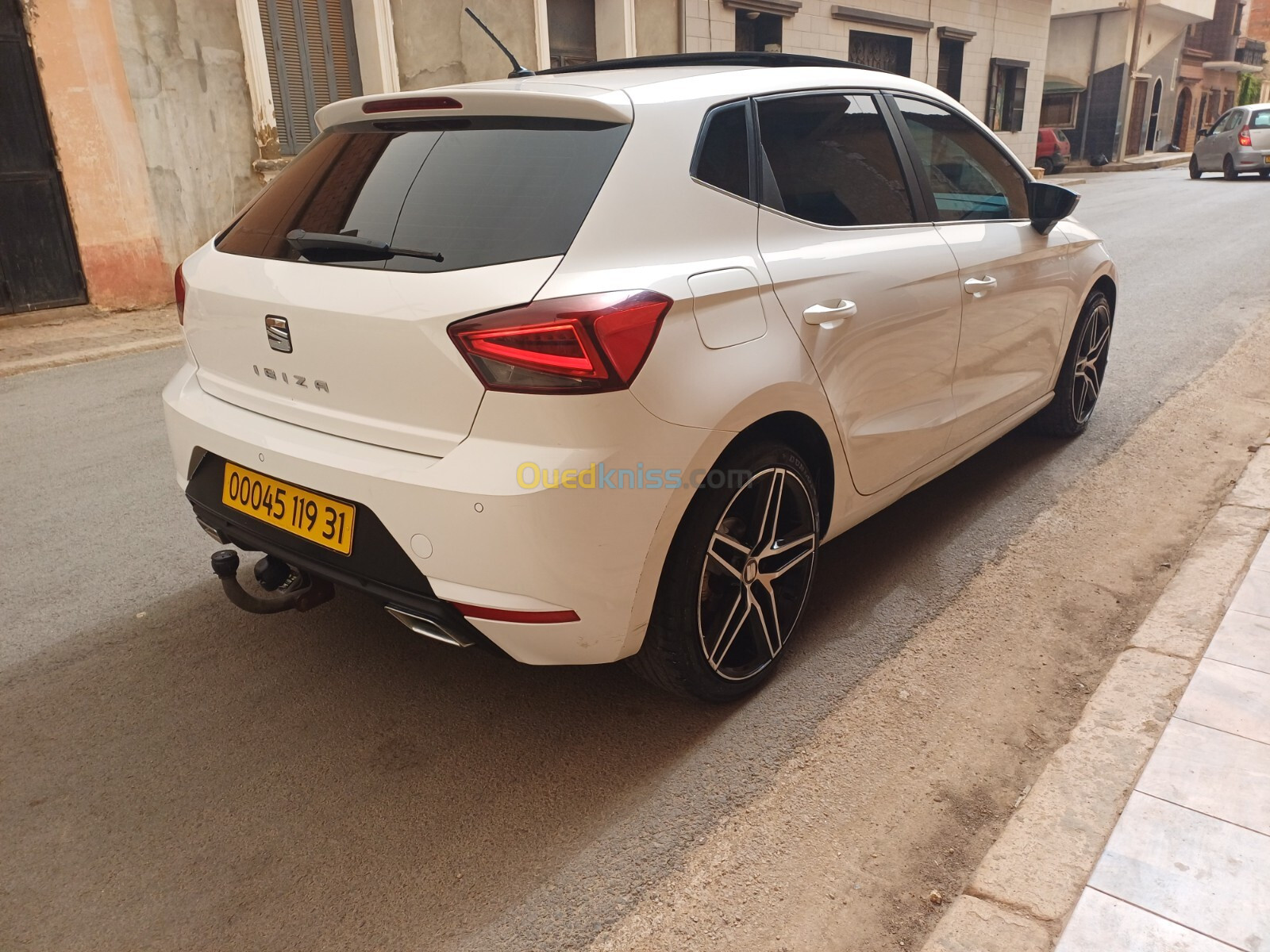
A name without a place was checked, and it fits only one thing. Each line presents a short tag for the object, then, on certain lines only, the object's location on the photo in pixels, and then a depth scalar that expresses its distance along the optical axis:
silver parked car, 22.47
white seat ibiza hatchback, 2.16
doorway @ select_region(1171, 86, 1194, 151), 43.22
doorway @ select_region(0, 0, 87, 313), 8.73
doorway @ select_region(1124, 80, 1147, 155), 37.47
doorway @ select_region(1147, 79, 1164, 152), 39.28
